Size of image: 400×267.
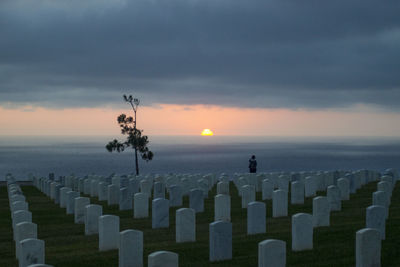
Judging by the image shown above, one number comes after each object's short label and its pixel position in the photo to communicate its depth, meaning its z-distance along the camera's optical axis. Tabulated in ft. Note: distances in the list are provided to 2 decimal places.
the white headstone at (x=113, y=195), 68.44
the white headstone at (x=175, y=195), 64.85
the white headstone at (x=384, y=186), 61.26
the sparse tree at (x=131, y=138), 124.77
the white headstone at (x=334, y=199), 57.57
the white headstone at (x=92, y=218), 46.26
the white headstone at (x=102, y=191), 74.02
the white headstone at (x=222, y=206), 52.60
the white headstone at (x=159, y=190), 70.44
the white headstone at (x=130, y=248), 31.42
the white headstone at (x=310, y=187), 73.82
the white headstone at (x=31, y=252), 29.71
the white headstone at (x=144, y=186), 77.49
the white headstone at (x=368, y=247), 30.68
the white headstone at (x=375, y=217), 38.34
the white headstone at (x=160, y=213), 48.67
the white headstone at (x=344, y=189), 68.13
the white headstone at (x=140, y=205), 56.65
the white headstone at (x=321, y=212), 46.98
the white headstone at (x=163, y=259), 25.70
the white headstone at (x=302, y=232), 36.52
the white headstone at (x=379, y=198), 48.29
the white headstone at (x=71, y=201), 60.75
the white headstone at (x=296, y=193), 64.49
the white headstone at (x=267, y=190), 70.08
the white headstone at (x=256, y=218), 43.80
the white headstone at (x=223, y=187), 76.84
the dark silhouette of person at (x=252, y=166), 101.48
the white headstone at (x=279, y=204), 55.06
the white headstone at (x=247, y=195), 62.54
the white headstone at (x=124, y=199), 62.95
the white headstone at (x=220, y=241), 34.12
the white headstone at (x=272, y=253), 28.55
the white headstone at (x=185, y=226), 40.55
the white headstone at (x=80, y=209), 53.47
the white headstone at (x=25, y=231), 35.27
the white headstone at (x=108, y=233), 38.47
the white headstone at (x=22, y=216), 40.78
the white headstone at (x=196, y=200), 58.65
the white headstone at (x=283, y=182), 75.97
